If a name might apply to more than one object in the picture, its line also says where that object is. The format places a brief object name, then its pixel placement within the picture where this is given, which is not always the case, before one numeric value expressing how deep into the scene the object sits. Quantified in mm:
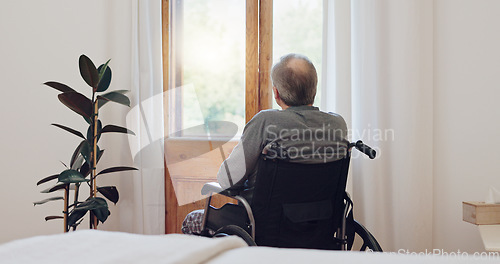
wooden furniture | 2037
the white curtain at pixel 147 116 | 3082
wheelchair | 1855
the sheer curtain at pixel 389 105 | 2578
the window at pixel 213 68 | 2998
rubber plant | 2477
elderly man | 1926
